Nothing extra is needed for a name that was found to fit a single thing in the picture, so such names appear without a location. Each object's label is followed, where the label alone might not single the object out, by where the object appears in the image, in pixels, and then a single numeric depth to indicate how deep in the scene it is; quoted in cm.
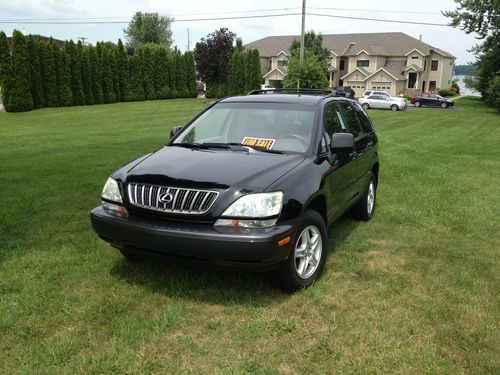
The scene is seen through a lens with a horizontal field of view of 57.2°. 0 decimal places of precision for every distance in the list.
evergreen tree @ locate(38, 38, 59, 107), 2789
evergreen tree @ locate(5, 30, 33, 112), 2565
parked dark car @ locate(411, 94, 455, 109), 3862
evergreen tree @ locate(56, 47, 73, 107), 2914
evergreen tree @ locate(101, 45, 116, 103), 3294
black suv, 338
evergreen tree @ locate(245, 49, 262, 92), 4047
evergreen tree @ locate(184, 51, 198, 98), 4094
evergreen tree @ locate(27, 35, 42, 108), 2694
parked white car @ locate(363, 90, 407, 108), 3388
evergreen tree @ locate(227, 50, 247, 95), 3988
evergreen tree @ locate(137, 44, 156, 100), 3675
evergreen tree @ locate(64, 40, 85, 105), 2999
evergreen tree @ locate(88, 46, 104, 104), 3184
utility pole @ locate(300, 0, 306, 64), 3206
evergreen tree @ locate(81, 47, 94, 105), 3112
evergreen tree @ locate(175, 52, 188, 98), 4057
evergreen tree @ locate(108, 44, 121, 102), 3350
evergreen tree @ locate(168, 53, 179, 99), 3981
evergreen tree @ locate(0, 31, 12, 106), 2539
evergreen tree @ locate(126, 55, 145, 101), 3584
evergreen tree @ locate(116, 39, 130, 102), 3431
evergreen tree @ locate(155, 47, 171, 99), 3825
